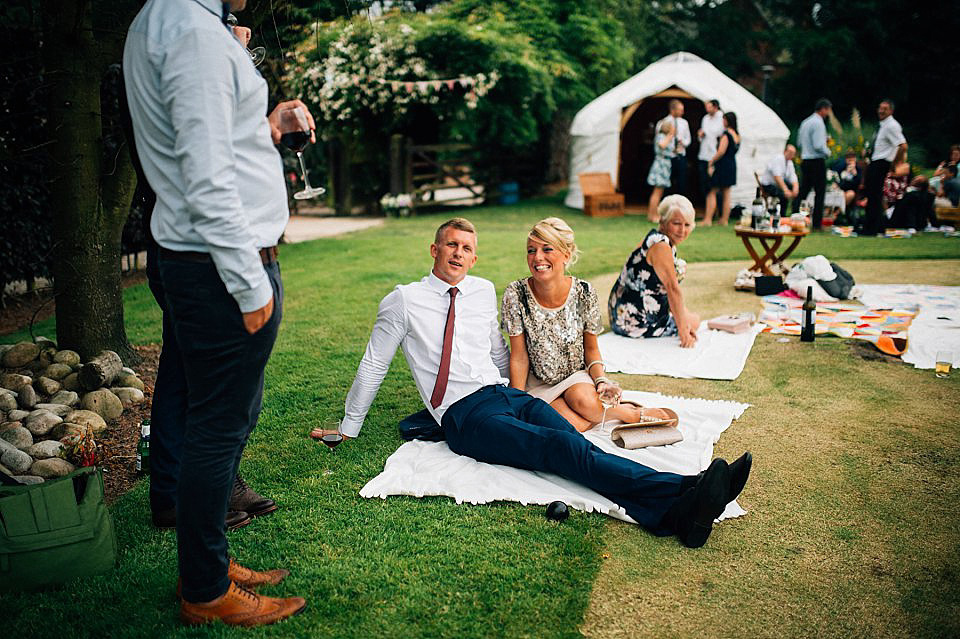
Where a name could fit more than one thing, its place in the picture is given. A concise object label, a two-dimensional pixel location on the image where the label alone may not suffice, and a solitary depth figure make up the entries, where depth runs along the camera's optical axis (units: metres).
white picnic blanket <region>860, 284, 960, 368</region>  5.65
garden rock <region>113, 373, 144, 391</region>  4.94
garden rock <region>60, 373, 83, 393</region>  4.72
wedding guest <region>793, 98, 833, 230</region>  11.89
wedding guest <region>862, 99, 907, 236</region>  11.17
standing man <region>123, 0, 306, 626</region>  2.08
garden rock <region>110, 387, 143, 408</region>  4.76
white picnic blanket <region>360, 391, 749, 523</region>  3.46
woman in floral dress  5.95
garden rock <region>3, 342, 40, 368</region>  4.96
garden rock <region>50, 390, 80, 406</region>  4.48
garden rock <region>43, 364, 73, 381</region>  4.76
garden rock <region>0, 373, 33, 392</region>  4.54
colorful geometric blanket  6.10
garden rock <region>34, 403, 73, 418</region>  4.34
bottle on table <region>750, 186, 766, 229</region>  8.18
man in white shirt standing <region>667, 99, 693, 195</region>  13.12
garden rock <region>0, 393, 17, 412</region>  4.27
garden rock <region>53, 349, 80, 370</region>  4.87
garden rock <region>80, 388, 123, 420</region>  4.53
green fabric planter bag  2.66
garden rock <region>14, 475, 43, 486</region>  3.33
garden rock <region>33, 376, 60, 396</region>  4.61
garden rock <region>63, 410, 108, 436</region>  4.27
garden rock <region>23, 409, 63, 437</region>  4.05
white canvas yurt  14.88
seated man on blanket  3.61
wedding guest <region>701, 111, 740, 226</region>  12.75
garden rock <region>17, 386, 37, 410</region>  4.39
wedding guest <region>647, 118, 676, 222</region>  13.05
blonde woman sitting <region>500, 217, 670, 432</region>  4.25
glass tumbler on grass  5.30
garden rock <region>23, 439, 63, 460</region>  3.76
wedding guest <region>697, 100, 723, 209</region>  12.97
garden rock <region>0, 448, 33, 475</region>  3.53
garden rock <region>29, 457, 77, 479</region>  3.60
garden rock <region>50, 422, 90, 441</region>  4.02
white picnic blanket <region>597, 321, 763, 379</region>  5.52
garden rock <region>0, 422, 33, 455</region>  3.81
